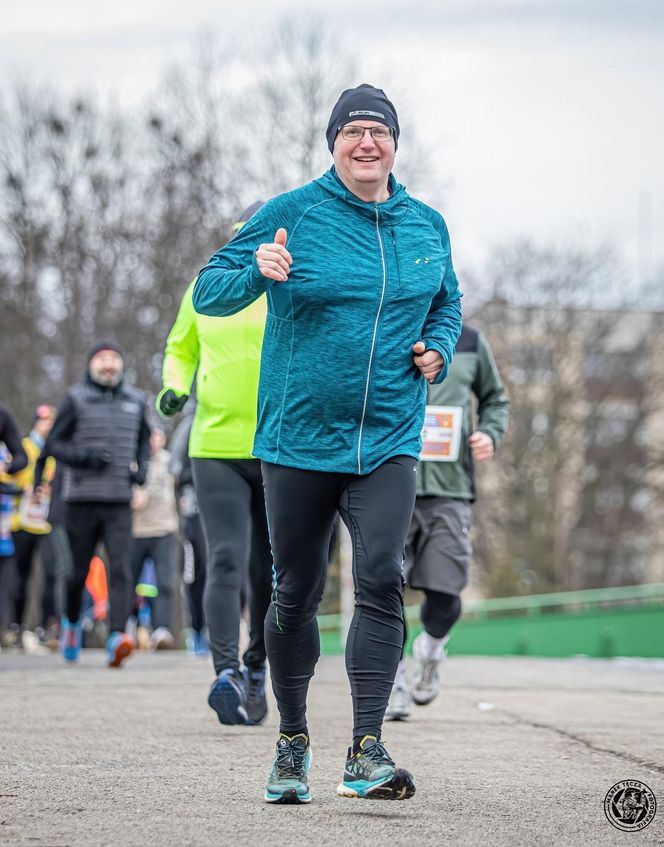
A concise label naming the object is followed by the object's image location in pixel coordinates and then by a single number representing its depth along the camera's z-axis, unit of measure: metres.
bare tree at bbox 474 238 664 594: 40.81
